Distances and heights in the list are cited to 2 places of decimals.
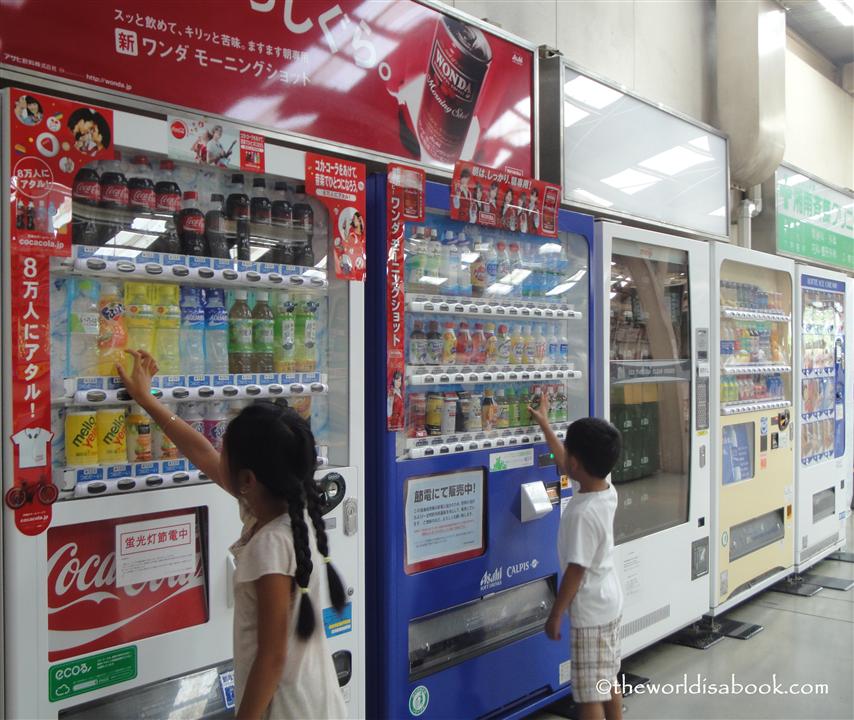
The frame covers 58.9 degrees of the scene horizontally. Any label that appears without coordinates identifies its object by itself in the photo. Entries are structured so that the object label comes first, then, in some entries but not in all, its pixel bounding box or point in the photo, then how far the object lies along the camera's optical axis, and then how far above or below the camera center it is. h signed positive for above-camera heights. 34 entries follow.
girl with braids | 1.60 -0.44
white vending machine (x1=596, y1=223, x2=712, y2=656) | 3.81 -0.32
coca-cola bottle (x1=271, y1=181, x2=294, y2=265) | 2.43 +0.47
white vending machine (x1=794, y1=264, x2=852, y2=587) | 5.47 -0.41
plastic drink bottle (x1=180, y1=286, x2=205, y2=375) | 2.28 +0.11
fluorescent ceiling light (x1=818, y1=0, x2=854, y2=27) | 6.66 +3.20
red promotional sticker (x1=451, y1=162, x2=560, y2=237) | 2.91 +0.67
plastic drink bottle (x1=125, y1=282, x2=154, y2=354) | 2.15 +0.15
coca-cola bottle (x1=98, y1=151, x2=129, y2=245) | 2.09 +0.47
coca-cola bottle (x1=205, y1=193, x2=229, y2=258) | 2.31 +0.43
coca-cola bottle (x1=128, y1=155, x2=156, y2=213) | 2.15 +0.52
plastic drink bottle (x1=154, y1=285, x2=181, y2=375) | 2.21 +0.12
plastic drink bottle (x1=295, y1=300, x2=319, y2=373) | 2.52 +0.10
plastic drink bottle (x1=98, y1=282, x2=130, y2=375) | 2.07 +0.10
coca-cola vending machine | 1.81 -0.05
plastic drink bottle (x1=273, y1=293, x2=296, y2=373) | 2.48 +0.09
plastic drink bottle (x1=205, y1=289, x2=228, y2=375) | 2.33 +0.11
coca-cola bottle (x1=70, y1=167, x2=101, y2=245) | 2.05 +0.45
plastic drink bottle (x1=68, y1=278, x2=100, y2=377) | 2.03 +0.10
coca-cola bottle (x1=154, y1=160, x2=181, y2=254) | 2.19 +0.48
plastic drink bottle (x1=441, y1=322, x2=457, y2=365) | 3.02 +0.08
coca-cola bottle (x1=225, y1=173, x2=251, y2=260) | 2.38 +0.49
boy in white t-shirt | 2.73 -0.78
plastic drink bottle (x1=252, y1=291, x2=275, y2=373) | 2.44 +0.09
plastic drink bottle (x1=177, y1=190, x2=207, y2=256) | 2.23 +0.42
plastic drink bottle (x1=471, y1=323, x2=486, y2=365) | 3.14 +0.08
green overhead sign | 6.25 +1.26
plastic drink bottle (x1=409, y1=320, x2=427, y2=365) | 2.94 +0.07
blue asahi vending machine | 2.67 -0.34
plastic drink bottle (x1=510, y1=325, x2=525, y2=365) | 3.30 +0.07
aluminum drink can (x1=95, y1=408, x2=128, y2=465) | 2.03 -0.18
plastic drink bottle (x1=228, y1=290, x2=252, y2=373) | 2.39 +0.08
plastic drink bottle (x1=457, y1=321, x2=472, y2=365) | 3.08 +0.08
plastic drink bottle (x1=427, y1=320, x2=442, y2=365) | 2.97 +0.07
